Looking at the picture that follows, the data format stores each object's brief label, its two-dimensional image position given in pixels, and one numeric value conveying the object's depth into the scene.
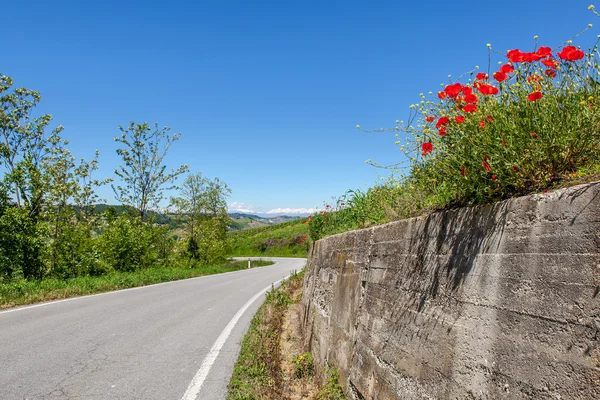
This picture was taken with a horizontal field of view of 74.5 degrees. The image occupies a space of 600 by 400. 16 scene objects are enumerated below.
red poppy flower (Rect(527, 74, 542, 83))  2.77
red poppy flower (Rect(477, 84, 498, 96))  2.73
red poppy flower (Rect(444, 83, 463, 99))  2.90
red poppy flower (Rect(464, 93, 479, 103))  2.72
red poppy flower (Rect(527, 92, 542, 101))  2.30
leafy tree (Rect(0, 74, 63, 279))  12.84
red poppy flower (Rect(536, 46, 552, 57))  2.56
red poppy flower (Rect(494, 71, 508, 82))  2.67
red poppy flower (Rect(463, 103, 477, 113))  2.73
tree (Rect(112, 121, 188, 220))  21.72
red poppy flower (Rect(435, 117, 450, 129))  2.96
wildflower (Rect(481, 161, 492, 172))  2.47
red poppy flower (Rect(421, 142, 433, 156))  3.19
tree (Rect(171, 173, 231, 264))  29.33
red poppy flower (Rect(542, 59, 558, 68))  2.57
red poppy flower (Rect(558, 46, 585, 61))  2.48
